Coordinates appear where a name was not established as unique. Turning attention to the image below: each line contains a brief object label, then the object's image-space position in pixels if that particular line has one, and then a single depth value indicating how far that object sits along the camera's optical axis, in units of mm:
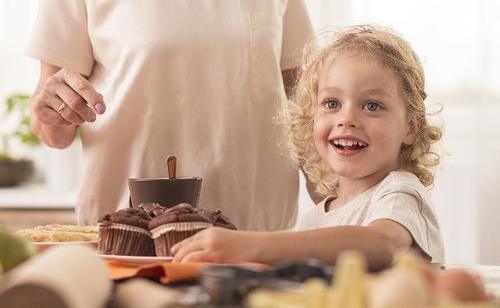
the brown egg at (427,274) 717
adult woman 1504
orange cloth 918
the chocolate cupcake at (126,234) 1146
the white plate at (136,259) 1063
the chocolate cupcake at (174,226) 1118
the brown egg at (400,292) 643
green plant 2845
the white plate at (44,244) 1128
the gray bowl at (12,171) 2868
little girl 1203
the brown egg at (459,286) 707
